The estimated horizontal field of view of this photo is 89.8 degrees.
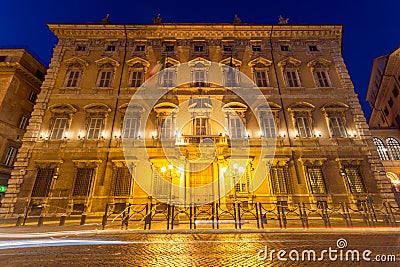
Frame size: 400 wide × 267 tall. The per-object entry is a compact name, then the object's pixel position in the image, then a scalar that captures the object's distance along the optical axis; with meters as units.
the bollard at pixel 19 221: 10.61
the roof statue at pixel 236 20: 21.30
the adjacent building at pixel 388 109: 21.77
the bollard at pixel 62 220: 10.12
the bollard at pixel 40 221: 10.37
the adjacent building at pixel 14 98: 17.25
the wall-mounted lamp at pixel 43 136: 15.19
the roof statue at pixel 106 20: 20.26
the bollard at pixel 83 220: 10.32
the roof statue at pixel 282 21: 21.58
